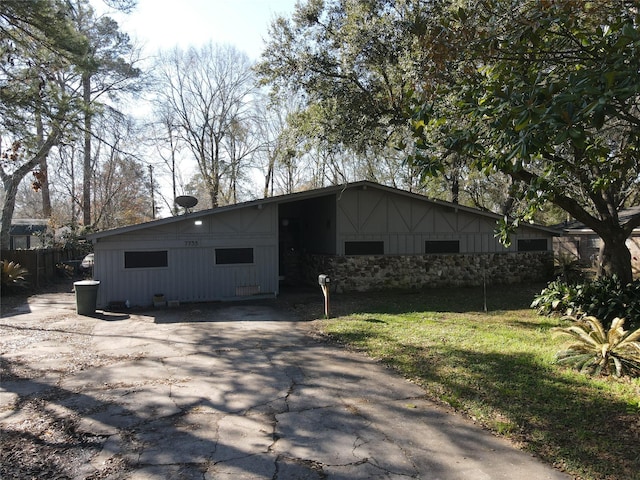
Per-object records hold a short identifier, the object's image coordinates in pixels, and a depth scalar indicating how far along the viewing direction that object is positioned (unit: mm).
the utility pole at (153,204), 33306
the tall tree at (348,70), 10844
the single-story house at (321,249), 12914
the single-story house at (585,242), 19922
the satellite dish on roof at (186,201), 14141
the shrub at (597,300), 8414
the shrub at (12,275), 14672
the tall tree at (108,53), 12260
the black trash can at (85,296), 11273
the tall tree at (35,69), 7980
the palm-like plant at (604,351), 5703
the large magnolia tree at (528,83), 3385
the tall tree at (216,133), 31078
